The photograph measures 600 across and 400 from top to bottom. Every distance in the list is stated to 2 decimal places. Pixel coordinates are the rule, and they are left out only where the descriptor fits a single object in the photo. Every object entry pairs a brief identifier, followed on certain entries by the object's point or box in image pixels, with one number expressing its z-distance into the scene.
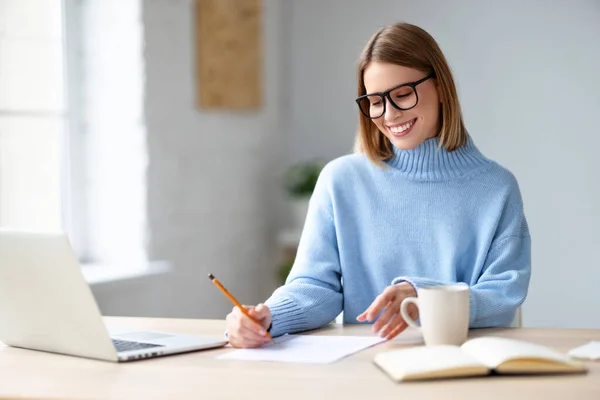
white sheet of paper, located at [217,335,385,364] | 2.17
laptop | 2.12
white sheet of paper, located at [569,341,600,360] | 2.13
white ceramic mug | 2.18
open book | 2.01
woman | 2.59
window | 3.88
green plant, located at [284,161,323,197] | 5.50
